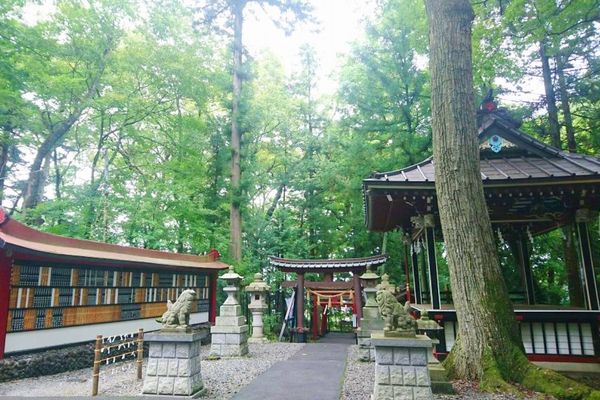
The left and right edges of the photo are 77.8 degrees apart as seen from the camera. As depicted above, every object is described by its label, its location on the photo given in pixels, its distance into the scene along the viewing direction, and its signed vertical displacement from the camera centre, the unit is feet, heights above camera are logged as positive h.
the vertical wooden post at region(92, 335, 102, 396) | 19.93 -4.89
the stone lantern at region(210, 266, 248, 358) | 32.35 -4.79
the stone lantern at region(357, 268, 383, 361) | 29.53 -4.09
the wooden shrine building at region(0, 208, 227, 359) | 24.53 -0.53
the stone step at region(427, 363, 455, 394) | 17.65 -5.10
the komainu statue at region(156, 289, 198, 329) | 19.60 -1.85
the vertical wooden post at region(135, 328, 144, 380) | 23.67 -4.67
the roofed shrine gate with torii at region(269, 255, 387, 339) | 43.91 -0.87
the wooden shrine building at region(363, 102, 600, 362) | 26.37 +5.51
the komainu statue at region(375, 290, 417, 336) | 17.03 -2.03
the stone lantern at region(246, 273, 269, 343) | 41.96 -2.99
